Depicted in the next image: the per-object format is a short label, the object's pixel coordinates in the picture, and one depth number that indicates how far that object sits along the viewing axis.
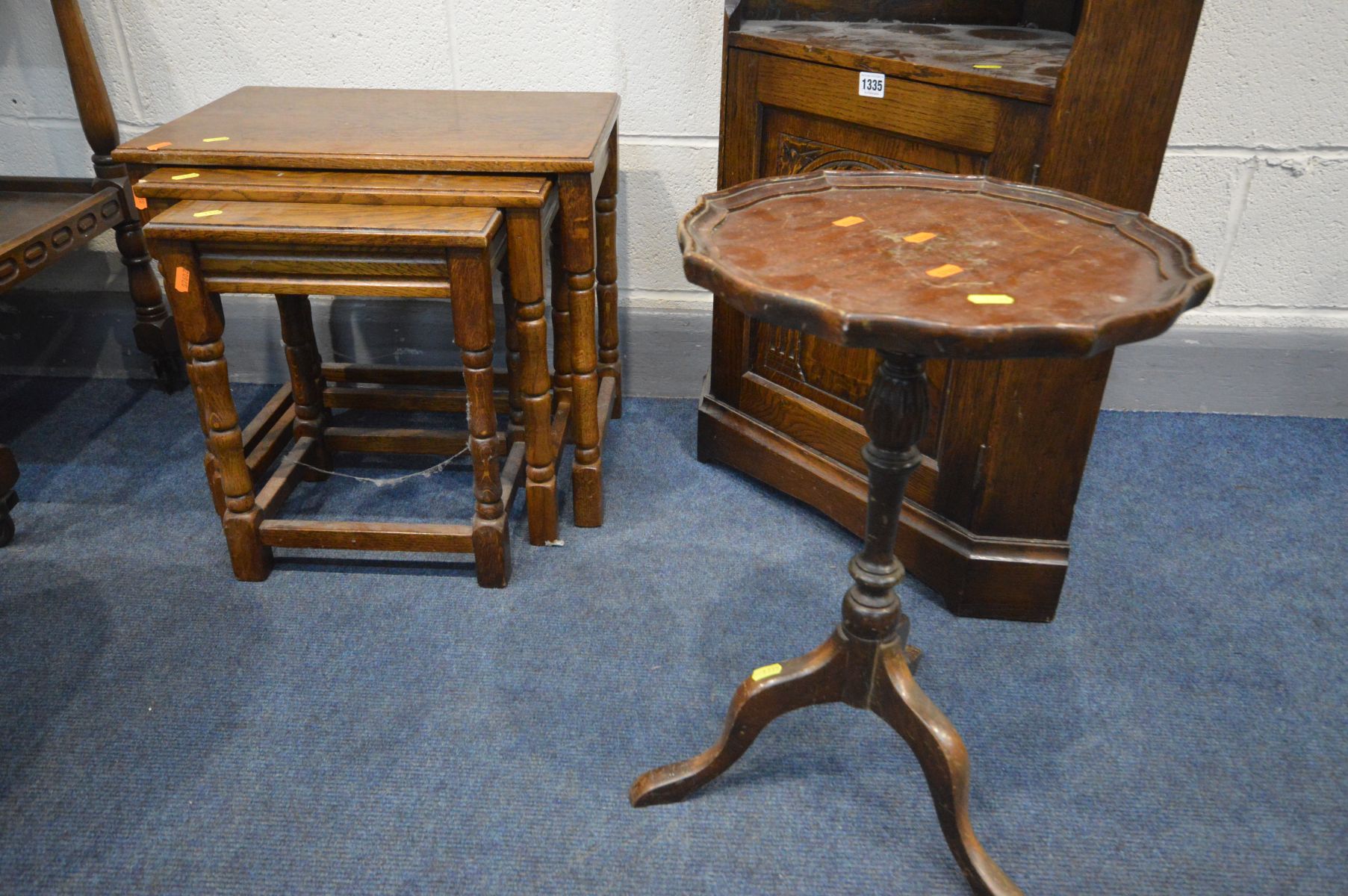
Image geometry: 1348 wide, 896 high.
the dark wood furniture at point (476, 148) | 1.66
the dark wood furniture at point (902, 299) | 0.97
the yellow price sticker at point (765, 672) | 1.36
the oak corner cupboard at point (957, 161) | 1.45
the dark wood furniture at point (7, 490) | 1.90
